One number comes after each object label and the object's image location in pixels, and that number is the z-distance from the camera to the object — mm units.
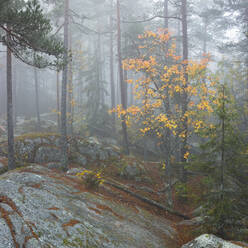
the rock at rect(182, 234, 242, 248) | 4008
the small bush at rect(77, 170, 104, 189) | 7188
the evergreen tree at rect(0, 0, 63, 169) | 5746
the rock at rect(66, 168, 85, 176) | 8867
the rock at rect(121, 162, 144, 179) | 11656
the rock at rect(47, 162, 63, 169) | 11508
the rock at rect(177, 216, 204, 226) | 6272
